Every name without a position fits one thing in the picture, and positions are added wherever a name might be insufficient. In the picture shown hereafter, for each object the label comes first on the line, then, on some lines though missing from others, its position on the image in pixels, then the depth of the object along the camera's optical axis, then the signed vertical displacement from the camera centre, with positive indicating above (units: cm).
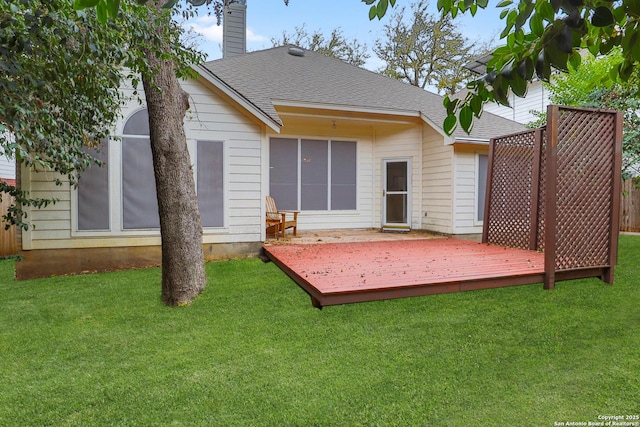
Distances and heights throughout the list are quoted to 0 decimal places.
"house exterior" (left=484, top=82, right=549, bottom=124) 1501 +418
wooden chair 767 -44
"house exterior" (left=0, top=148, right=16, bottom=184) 1168 +84
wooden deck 401 -87
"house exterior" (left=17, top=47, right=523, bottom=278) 597 +66
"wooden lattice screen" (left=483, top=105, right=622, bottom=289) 471 +14
